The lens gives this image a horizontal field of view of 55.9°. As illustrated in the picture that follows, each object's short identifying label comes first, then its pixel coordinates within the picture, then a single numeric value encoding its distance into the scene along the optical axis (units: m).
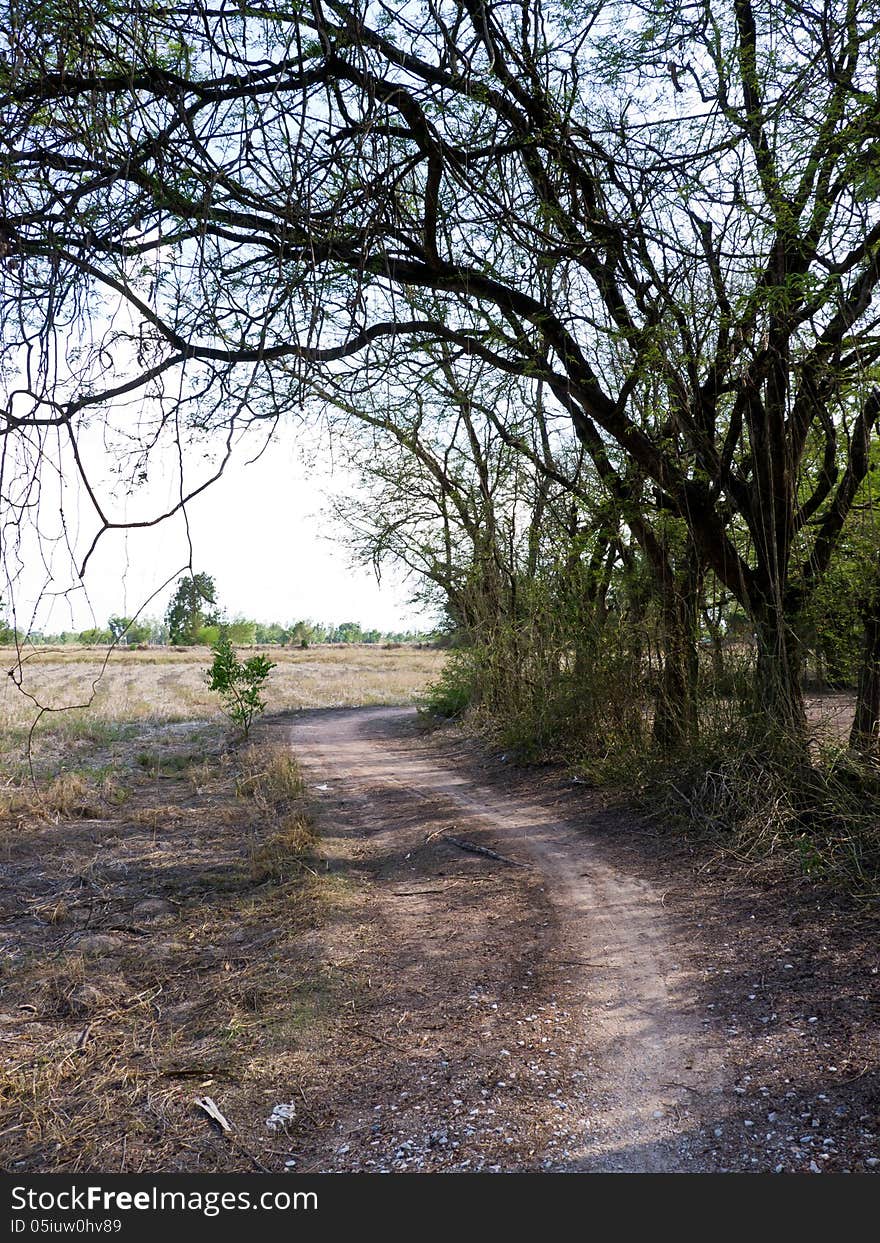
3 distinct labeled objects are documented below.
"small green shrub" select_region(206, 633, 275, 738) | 12.85
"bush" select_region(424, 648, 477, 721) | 13.84
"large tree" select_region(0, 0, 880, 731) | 3.54
